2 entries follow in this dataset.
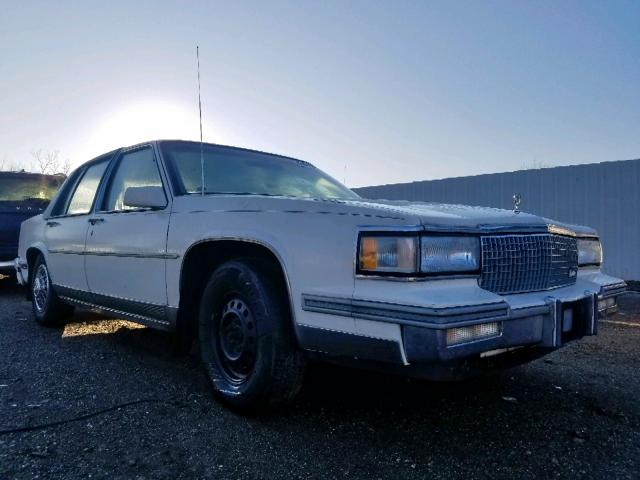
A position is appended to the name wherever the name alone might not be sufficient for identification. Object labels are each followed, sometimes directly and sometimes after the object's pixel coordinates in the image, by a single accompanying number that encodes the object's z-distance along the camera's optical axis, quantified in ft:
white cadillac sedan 6.80
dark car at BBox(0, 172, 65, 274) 25.55
